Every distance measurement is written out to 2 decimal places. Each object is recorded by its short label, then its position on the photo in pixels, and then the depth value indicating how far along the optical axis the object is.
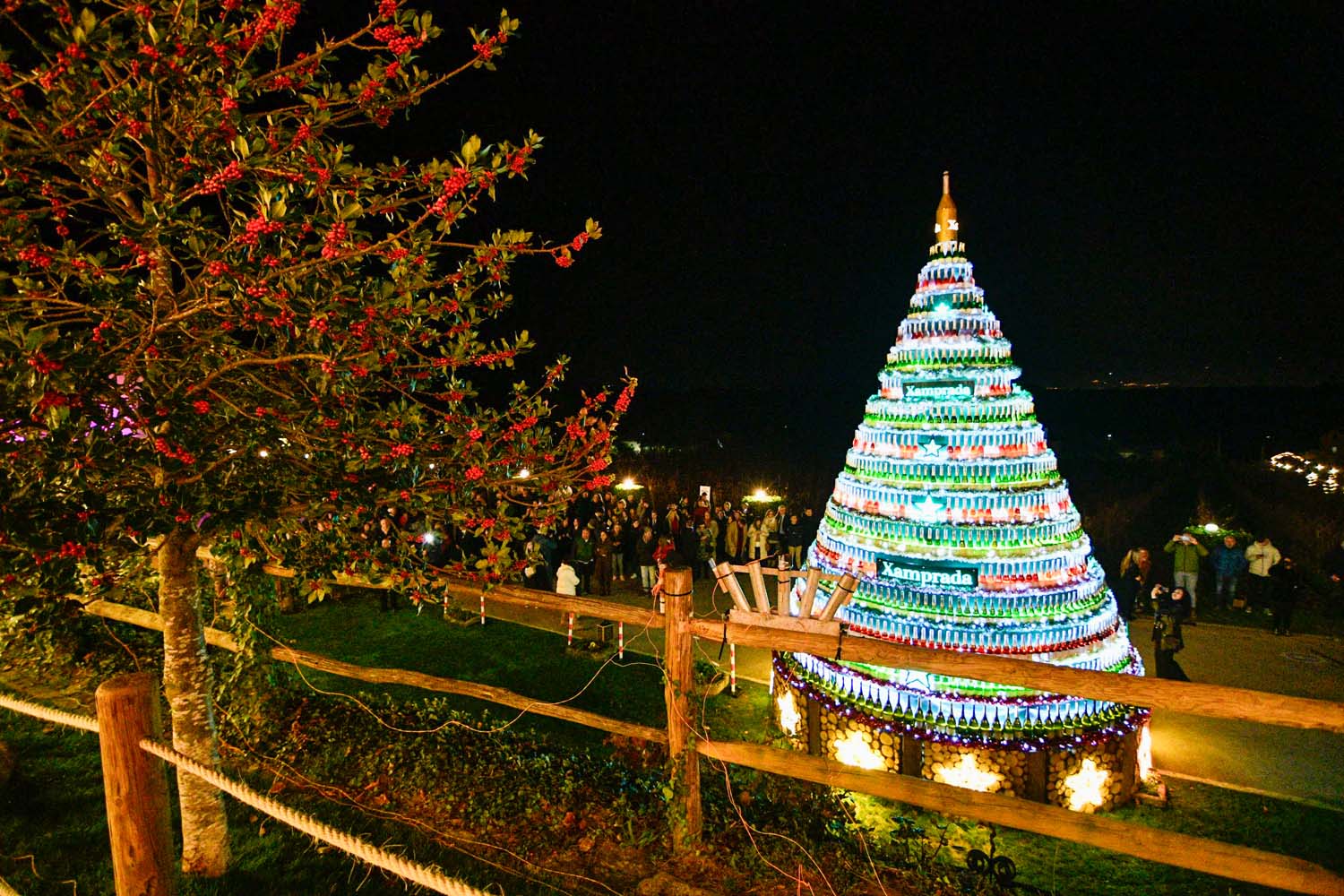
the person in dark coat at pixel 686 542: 14.65
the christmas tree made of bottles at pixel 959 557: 6.70
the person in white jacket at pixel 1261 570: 12.61
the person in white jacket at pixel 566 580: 12.07
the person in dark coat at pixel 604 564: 13.66
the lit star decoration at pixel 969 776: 6.56
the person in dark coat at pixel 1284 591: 11.59
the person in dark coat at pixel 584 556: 13.31
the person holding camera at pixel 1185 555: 11.23
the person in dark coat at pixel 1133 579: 11.34
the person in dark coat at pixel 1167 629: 8.77
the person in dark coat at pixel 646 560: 14.30
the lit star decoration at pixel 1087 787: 6.55
